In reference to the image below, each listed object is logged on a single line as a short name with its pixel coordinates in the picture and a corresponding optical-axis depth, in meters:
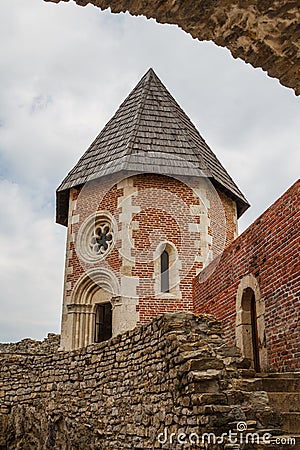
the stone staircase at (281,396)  4.99
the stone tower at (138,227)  13.17
